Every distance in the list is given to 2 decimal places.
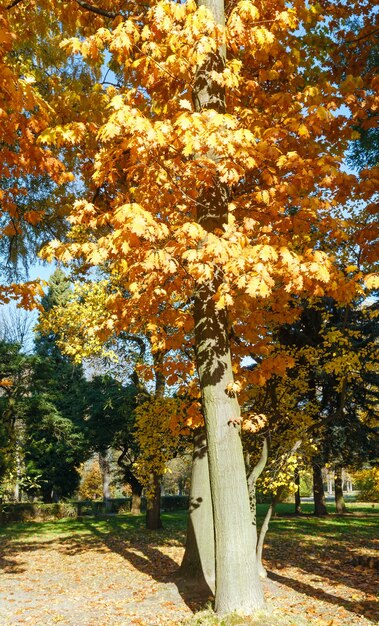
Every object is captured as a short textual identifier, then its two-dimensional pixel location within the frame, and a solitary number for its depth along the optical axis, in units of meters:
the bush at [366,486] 28.67
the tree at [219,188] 4.98
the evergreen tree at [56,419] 24.22
